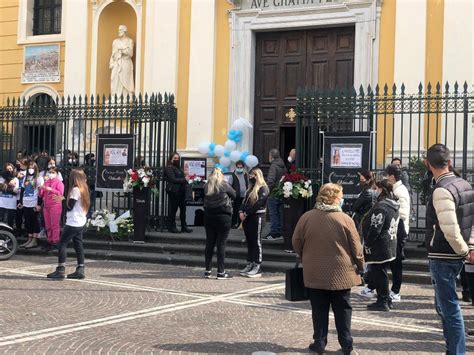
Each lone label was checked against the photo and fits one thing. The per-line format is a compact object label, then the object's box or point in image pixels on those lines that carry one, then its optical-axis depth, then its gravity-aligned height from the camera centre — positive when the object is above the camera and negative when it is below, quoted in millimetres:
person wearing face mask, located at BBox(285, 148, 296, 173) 14758 +403
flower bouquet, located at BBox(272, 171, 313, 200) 12328 -167
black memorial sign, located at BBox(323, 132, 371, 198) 12312 +358
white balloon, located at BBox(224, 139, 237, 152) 16906 +713
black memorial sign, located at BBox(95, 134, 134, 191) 14359 +282
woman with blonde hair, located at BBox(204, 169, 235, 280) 10680 -612
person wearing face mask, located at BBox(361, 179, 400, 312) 8188 -659
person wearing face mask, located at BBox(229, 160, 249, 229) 14008 -120
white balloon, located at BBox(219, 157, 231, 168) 16766 +324
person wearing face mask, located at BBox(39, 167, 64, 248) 13195 -607
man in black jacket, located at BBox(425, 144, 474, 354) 5711 -496
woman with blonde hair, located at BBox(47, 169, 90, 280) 10398 -705
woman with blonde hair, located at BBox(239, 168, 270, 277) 10938 -635
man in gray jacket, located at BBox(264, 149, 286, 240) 13320 -494
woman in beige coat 6188 -730
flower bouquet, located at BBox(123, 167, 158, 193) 13766 -119
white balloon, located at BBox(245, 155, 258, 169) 16438 +354
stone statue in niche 19109 +2876
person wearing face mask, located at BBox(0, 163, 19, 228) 13852 -479
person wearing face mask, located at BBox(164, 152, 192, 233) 14070 -330
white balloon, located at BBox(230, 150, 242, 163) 16609 +469
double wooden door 17156 +2651
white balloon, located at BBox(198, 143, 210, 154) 17312 +665
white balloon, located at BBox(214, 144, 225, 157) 16922 +588
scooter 12641 -1279
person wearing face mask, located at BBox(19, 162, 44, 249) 13711 -597
